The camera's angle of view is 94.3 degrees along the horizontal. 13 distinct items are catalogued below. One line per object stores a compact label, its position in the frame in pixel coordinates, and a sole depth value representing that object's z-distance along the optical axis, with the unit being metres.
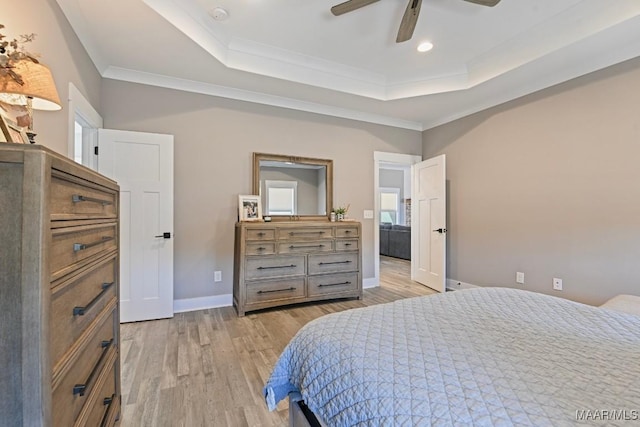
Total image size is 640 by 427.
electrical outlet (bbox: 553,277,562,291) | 3.12
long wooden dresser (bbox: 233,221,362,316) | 3.23
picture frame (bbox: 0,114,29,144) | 1.01
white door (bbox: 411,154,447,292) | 4.20
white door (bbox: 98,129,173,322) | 2.99
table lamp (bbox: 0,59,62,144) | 1.10
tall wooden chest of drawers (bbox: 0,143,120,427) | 0.67
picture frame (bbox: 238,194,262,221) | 3.54
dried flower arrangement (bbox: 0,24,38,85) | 1.08
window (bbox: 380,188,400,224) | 9.98
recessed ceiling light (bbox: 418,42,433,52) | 3.04
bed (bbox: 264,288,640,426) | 0.71
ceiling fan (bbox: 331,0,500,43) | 2.05
